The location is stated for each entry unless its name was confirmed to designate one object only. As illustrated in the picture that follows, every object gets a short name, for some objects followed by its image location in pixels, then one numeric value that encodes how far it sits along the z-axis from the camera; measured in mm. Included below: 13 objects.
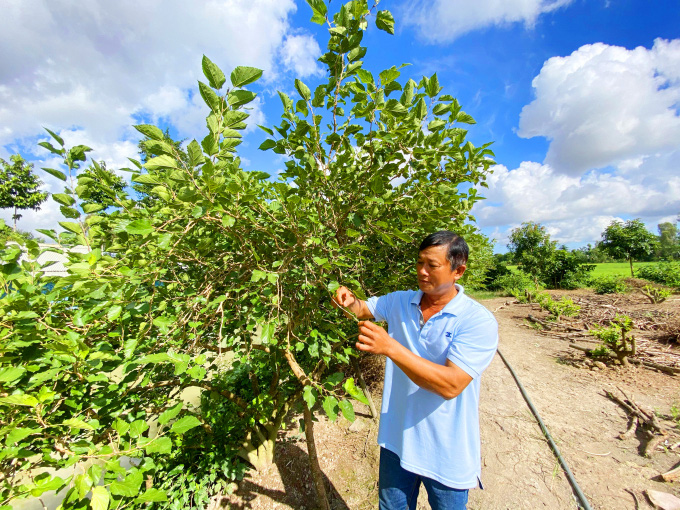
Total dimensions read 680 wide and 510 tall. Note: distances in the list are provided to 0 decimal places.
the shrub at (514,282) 18312
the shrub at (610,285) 14344
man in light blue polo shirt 1438
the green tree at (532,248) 20391
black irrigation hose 2783
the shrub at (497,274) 21614
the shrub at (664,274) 15258
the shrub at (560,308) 9478
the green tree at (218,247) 963
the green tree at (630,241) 18000
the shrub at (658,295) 10588
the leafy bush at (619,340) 5914
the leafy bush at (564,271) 18984
